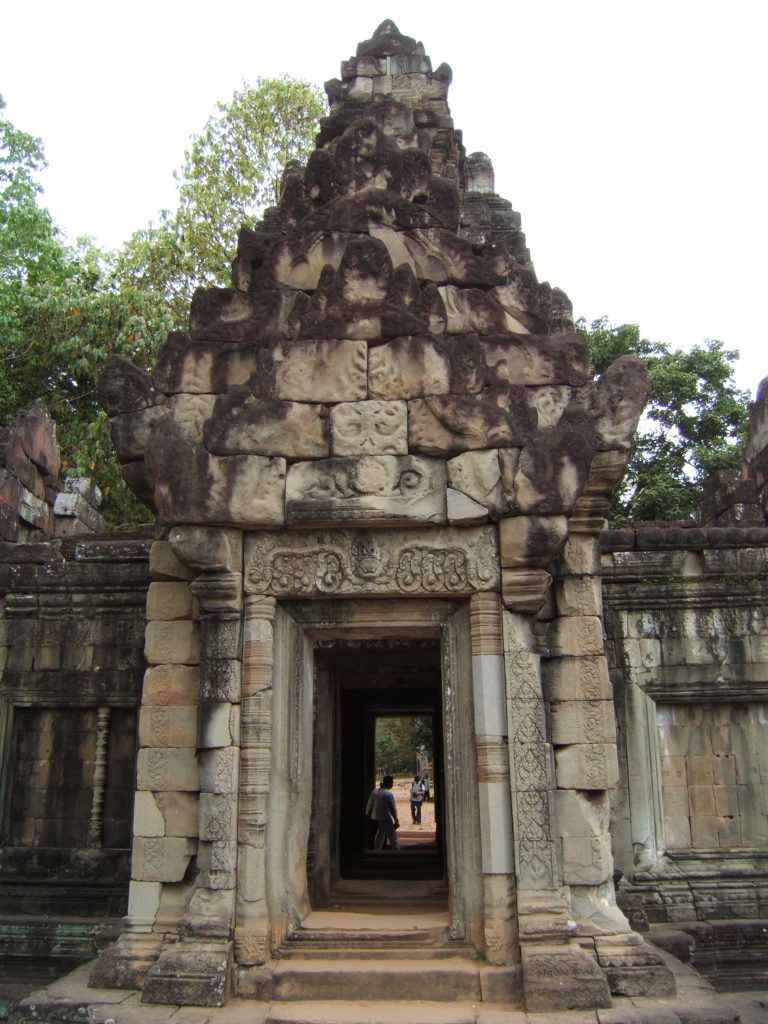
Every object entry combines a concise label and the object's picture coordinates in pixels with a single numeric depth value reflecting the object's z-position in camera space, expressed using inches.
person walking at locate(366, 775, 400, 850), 468.8
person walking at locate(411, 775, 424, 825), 844.0
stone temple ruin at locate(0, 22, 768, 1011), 206.5
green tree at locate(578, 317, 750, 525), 799.1
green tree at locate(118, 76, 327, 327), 714.8
